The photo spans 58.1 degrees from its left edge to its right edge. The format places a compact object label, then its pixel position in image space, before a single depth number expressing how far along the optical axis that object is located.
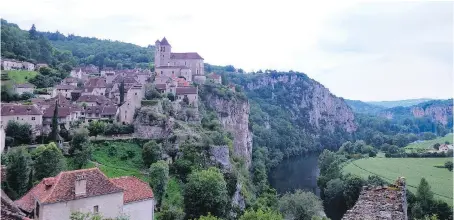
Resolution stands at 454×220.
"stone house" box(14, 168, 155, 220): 27.92
